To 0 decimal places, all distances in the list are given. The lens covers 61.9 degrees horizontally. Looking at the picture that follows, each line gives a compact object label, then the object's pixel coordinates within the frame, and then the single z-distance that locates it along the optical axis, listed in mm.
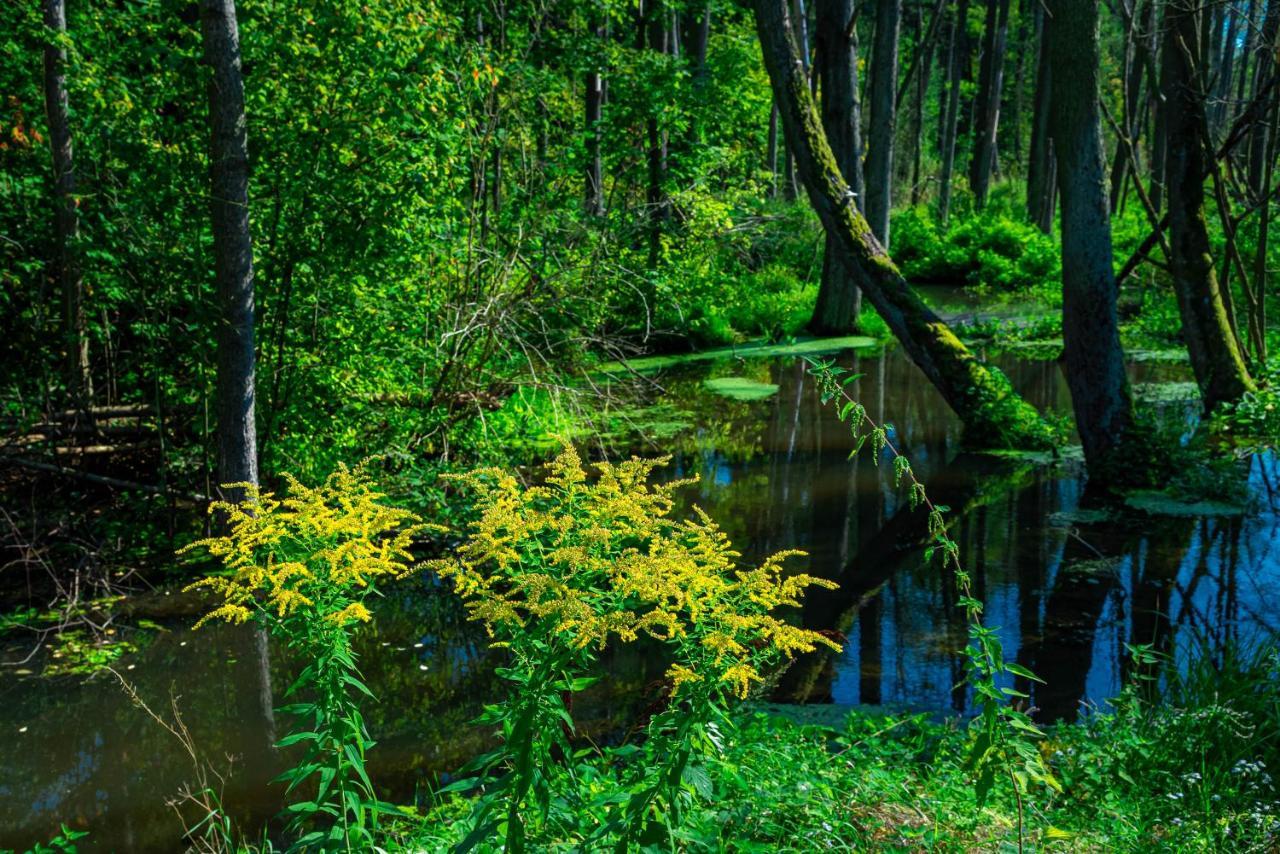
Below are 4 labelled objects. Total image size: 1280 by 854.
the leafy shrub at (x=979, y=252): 22500
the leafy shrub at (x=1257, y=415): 9758
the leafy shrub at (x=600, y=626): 2721
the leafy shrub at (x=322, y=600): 3038
